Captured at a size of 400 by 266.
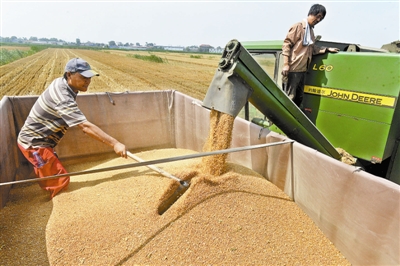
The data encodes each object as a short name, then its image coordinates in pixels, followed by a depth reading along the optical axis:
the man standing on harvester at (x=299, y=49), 3.01
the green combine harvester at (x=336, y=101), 2.28
